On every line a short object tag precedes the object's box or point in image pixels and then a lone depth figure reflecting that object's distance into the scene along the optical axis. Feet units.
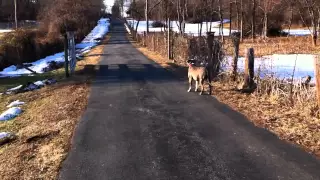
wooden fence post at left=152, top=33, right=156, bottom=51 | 104.85
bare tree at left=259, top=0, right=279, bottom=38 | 141.93
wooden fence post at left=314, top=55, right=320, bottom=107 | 27.40
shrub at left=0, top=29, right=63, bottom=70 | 98.17
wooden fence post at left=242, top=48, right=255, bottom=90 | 37.91
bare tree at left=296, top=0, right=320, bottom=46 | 108.58
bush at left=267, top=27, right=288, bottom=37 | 158.16
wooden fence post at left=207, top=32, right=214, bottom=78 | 47.75
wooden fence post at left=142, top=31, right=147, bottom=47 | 132.03
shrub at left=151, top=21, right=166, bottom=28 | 282.23
